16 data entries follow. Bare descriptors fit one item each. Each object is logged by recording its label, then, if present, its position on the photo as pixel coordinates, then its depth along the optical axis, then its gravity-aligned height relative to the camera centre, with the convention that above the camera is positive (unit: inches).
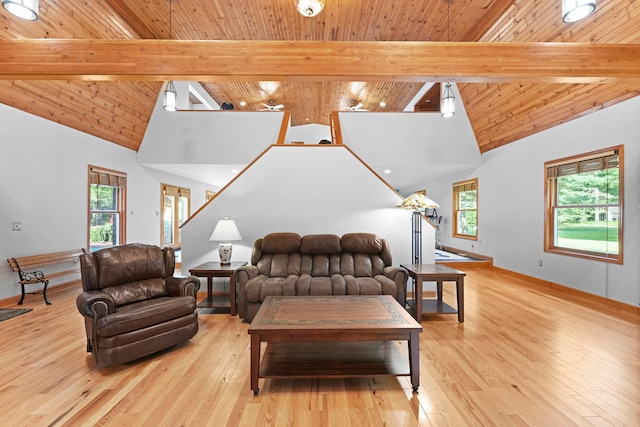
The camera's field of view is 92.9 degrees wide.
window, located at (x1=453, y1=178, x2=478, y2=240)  287.4 +4.6
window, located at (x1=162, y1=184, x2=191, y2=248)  307.1 +3.3
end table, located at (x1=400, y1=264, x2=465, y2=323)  137.2 -31.6
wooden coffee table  83.6 -34.6
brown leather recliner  95.1 -31.8
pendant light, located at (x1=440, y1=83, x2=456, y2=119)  207.3 +74.9
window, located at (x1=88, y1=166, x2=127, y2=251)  222.5 +4.6
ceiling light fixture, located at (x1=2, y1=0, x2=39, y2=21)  89.0 +61.7
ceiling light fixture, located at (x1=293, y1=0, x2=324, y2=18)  133.5 +92.1
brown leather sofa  134.6 -27.6
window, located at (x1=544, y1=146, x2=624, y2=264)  159.9 +5.1
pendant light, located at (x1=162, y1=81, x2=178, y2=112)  206.8 +77.8
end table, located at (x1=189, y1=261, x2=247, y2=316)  147.4 -30.4
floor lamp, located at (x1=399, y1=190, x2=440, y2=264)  176.7 -13.1
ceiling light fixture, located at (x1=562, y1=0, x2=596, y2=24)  88.4 +61.5
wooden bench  159.3 -29.5
